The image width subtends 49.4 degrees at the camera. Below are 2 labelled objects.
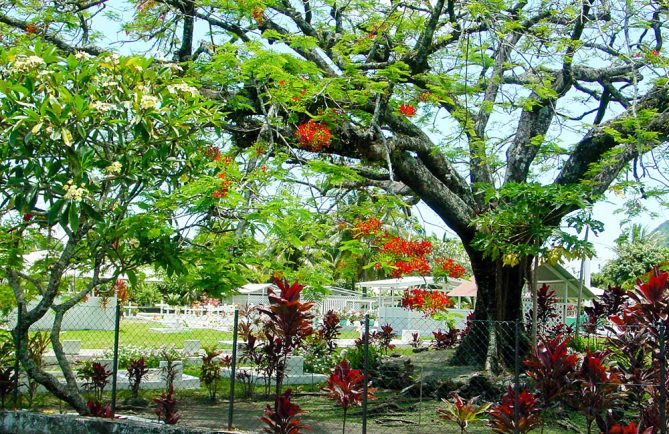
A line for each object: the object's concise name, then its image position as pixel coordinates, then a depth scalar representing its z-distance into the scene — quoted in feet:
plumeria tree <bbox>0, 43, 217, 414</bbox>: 24.11
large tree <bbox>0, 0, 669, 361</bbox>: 34.47
